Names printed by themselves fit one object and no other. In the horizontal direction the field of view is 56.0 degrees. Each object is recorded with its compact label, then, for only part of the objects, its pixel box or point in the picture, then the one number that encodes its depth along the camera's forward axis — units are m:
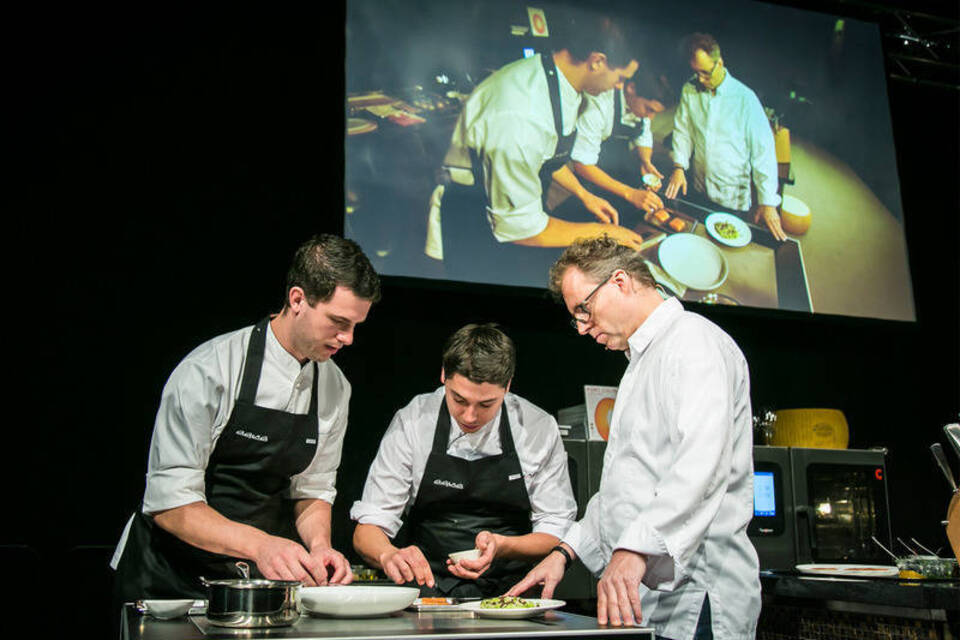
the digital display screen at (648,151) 3.64
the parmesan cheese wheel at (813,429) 3.83
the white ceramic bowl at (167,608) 1.63
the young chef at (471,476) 2.73
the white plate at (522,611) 1.60
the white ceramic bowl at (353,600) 1.57
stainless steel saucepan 1.46
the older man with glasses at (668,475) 1.73
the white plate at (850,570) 2.30
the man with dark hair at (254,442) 2.10
